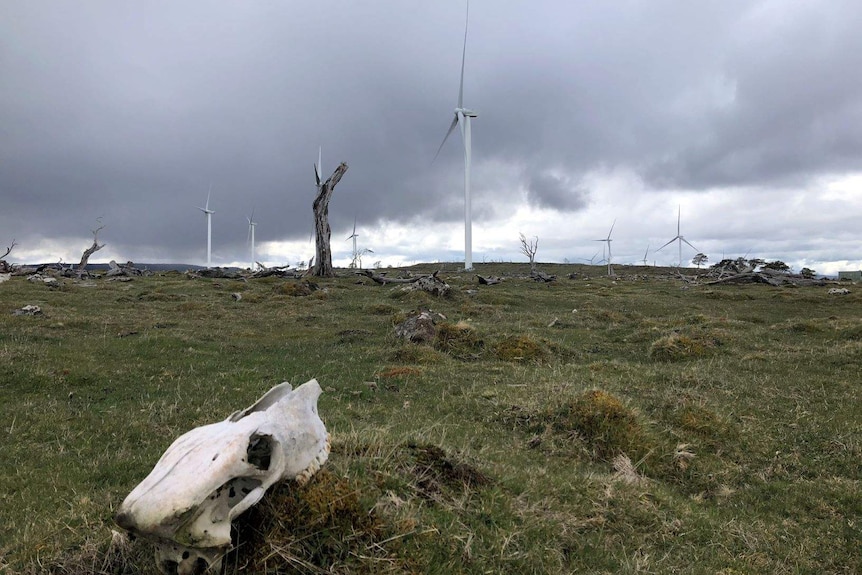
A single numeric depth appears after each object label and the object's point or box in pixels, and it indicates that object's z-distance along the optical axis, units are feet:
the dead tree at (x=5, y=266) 160.96
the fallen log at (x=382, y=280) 156.35
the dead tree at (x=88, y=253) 184.14
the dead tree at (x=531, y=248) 230.44
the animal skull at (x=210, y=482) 14.34
